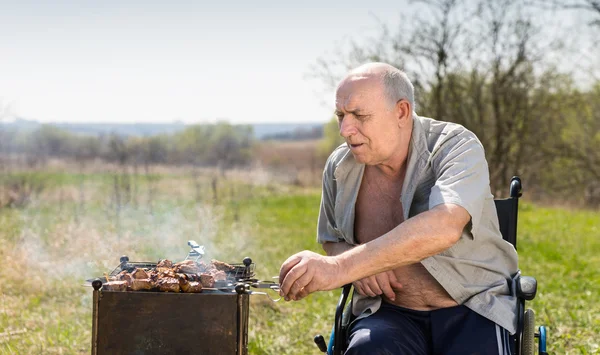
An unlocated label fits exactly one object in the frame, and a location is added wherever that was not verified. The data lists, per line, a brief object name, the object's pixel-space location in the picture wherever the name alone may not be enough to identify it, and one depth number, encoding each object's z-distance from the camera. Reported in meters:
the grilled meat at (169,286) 2.33
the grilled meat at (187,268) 2.59
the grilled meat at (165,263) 2.65
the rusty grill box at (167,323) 2.29
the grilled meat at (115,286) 2.32
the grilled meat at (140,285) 2.34
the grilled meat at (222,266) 2.77
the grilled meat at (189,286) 2.33
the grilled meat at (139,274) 2.38
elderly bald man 2.33
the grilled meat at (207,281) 2.46
